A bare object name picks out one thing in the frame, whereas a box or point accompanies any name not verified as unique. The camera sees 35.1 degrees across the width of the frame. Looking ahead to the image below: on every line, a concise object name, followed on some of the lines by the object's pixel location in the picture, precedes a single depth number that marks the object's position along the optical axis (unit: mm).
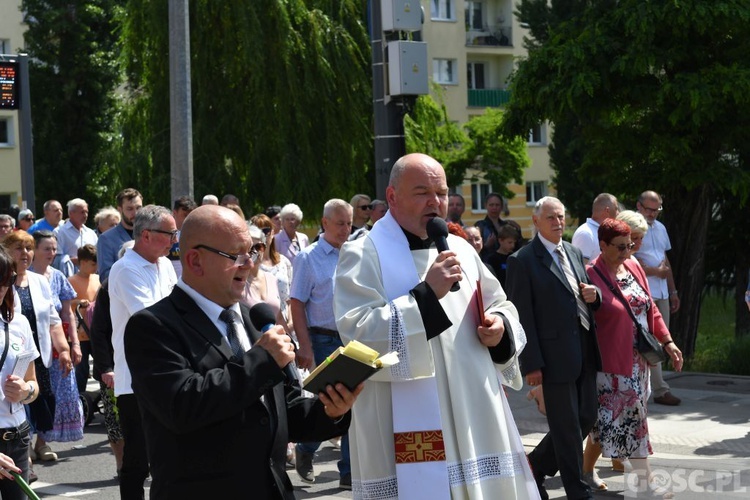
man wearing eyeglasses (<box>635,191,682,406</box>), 12039
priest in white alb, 4641
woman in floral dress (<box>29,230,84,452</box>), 9398
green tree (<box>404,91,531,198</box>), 40312
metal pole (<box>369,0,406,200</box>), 11273
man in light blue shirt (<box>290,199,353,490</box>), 8844
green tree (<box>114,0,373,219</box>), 22797
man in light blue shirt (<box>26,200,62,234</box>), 14633
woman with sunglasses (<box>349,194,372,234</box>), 12898
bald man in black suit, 3438
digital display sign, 17234
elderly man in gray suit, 7332
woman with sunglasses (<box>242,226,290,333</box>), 8312
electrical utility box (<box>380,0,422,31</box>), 11094
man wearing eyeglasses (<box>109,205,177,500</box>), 7090
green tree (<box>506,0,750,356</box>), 12711
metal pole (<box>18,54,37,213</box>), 17094
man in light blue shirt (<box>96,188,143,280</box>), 10578
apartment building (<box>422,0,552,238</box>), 51250
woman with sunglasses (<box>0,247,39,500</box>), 5547
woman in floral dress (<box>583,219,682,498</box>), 7879
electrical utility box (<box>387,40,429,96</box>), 11148
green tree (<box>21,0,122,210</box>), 43844
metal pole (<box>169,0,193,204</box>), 14812
